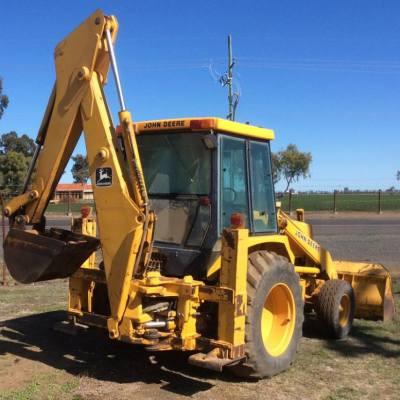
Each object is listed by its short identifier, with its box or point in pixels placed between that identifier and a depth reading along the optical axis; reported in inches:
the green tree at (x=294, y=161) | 2623.0
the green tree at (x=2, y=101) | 2165.4
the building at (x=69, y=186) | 3245.6
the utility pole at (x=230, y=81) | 762.1
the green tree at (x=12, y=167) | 1951.4
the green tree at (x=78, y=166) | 3990.9
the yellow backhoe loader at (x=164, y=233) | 200.4
